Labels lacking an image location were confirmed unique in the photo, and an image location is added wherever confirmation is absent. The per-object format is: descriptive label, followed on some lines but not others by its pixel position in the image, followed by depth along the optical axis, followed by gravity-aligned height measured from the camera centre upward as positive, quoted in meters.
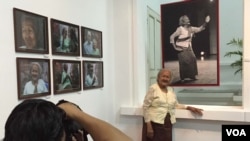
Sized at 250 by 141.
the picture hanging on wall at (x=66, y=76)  2.56 -0.12
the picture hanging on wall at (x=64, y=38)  2.53 +0.27
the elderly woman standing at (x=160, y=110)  3.18 -0.59
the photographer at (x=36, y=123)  0.66 -0.15
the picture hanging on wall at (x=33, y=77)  2.15 -0.11
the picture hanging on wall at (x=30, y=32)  2.12 +0.28
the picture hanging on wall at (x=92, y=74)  3.04 -0.13
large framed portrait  3.46 +0.29
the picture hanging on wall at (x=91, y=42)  3.01 +0.26
